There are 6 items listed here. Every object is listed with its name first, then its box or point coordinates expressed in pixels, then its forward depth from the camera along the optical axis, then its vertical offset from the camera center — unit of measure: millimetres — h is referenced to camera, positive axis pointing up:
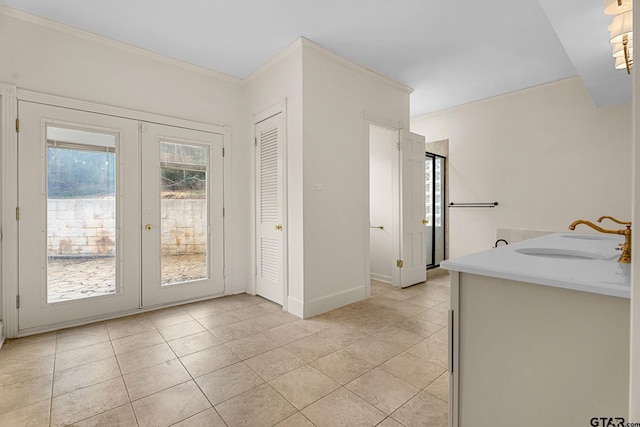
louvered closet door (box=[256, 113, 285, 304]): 3361 +8
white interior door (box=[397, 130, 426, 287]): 4113 -16
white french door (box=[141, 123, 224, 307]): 3230 -53
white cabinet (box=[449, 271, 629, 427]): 901 -487
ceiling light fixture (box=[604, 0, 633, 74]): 1730 +1102
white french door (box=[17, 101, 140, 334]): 2613 -58
